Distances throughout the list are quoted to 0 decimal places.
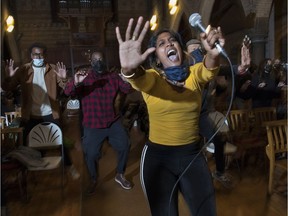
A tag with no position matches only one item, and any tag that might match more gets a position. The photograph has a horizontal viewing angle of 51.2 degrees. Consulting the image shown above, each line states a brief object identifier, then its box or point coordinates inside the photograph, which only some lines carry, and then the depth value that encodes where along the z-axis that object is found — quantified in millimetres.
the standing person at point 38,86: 2549
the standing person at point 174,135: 1111
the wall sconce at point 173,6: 4945
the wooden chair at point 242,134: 2779
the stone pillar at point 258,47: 4223
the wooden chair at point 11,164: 2334
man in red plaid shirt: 2404
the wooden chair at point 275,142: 2132
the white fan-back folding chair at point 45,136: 2523
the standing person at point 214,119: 1632
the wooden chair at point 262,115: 2832
